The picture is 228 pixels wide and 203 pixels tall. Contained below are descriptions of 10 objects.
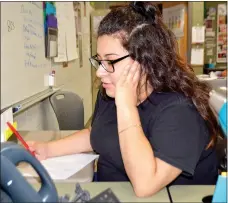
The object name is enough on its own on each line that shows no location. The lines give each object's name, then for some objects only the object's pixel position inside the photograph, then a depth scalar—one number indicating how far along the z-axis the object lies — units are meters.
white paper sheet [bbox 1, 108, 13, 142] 0.89
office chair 2.02
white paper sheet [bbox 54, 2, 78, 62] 2.31
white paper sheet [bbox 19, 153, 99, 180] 1.00
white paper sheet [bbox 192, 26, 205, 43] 3.28
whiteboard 1.43
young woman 0.88
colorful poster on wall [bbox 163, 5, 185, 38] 3.33
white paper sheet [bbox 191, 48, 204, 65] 3.32
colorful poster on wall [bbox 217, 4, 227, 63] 3.64
